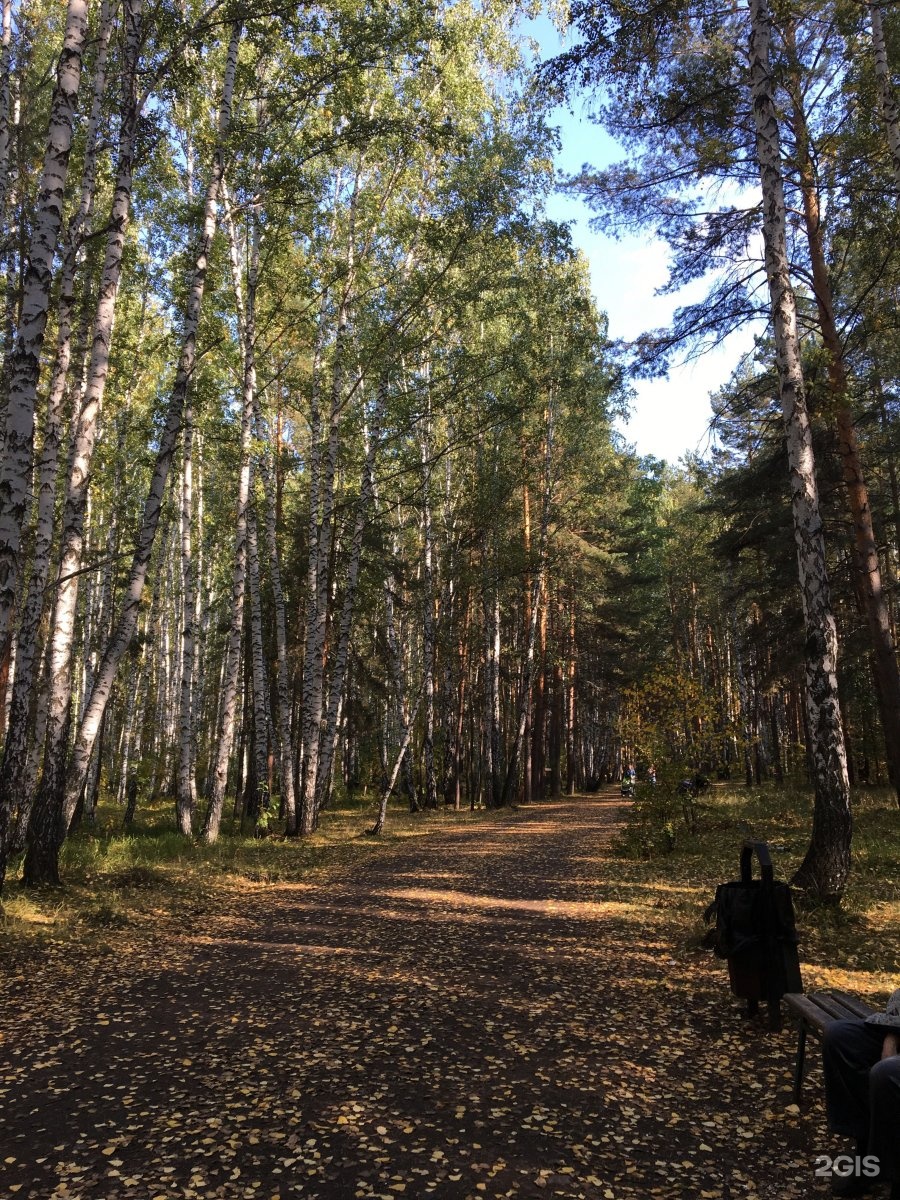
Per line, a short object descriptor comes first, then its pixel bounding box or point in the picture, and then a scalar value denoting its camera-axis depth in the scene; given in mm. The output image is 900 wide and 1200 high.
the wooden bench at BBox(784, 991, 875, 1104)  3444
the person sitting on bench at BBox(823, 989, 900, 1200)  2770
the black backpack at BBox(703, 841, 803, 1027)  4699
